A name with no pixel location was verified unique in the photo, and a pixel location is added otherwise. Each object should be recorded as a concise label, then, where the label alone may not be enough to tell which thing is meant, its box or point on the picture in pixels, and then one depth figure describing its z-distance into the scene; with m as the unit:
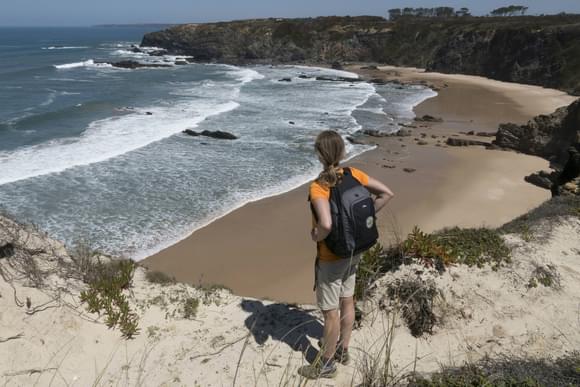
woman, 3.34
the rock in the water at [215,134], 21.48
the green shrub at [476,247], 5.09
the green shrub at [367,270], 4.81
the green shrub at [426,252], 4.95
